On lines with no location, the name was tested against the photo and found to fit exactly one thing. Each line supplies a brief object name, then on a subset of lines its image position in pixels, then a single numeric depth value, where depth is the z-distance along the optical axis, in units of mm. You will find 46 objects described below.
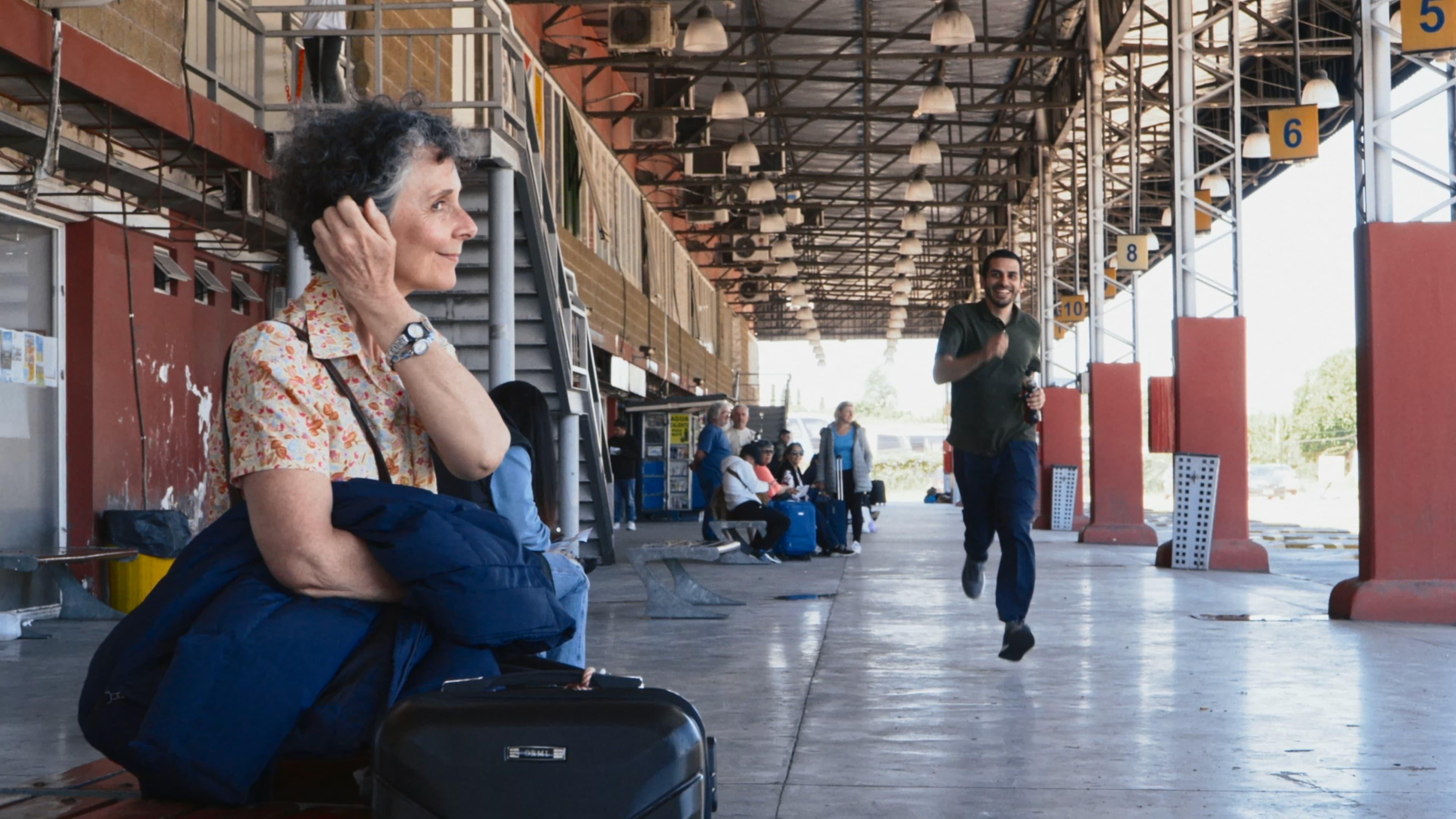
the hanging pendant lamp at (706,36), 15266
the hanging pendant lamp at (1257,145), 21328
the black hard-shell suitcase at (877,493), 22828
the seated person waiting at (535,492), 4598
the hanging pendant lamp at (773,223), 28281
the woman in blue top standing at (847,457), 17406
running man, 6598
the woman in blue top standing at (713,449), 14508
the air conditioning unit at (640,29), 17078
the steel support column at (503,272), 10484
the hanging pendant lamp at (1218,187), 25062
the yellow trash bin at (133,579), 9617
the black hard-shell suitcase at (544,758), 1929
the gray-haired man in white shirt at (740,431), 17766
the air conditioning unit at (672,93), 26703
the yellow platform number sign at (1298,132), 16641
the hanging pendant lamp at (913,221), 31375
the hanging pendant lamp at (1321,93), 19266
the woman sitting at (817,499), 16281
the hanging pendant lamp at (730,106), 18438
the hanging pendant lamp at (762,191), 25109
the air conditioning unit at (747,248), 39500
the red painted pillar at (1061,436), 24844
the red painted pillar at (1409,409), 8609
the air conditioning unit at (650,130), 24844
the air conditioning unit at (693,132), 29078
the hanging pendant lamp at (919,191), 24891
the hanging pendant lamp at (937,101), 18578
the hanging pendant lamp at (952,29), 15609
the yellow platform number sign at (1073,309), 26594
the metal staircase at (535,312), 10820
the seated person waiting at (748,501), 13781
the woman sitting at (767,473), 15141
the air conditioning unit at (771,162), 28344
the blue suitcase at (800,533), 15422
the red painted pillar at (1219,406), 13820
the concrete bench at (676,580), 9031
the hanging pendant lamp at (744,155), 22281
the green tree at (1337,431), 33469
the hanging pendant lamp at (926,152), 21734
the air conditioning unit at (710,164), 27875
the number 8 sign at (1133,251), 21547
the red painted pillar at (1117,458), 19266
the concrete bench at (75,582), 8781
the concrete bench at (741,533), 13109
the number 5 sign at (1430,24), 8359
